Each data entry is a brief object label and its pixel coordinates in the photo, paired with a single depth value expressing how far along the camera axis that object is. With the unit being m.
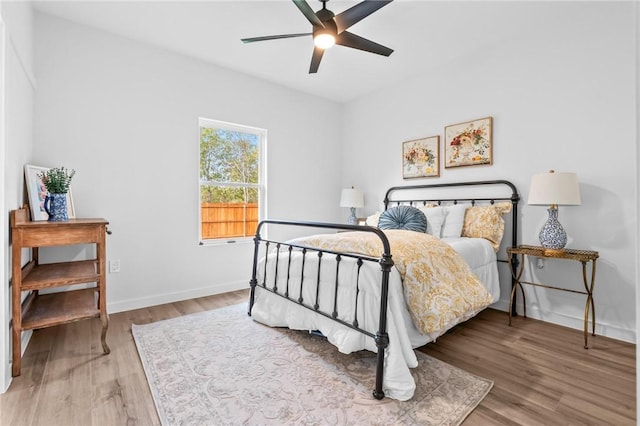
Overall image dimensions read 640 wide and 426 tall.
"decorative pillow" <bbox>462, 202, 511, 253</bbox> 2.91
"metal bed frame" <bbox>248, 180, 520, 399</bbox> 1.61
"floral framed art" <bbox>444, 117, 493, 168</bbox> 3.14
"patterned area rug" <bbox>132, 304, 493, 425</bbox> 1.48
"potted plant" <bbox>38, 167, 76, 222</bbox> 2.18
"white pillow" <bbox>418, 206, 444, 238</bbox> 3.15
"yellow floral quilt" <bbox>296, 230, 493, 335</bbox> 1.80
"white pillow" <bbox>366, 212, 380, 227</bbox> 3.70
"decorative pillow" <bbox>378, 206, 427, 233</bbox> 3.08
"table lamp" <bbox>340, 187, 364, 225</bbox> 4.16
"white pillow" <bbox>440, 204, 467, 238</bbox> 3.05
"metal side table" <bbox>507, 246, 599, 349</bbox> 2.29
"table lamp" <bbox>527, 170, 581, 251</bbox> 2.36
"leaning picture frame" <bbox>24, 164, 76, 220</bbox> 2.26
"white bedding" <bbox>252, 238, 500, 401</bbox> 1.64
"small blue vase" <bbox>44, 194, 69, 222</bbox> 2.18
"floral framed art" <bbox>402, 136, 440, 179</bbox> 3.60
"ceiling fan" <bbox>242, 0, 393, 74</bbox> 1.98
